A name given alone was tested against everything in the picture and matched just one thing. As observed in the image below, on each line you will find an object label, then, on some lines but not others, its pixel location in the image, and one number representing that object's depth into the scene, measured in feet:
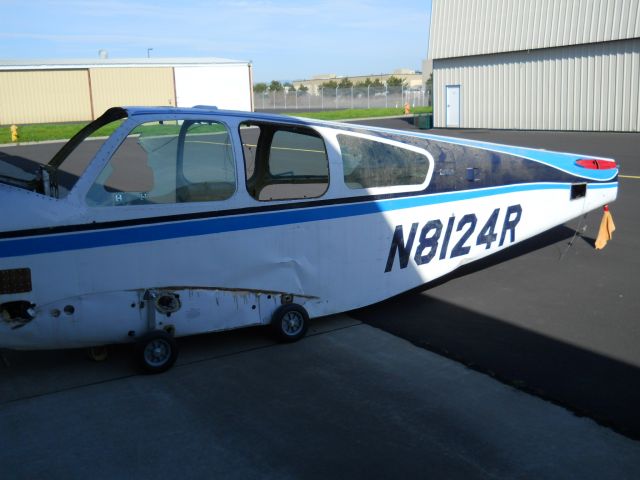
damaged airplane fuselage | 16.16
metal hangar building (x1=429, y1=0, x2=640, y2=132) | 91.40
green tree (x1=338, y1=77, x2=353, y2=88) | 365.20
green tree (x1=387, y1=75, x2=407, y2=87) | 340.88
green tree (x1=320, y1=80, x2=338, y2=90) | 364.38
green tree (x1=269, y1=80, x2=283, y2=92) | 353.31
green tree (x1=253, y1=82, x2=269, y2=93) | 363.64
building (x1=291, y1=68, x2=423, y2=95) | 435.53
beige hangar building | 185.37
